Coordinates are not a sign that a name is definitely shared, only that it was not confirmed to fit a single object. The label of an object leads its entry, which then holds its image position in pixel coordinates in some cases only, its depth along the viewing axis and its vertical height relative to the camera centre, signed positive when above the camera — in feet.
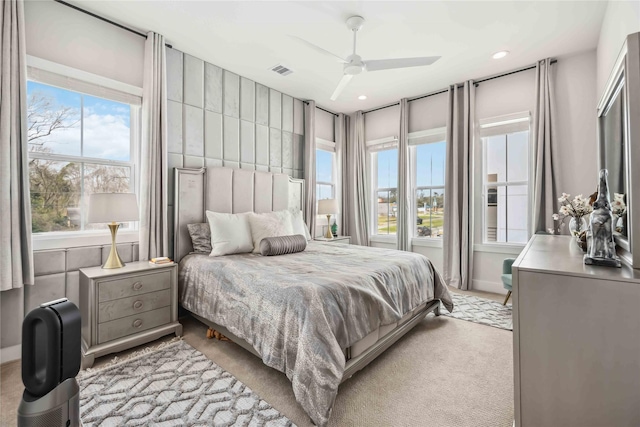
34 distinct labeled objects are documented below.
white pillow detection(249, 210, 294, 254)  10.62 -0.52
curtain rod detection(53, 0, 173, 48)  8.31 +5.92
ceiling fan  8.74 +4.59
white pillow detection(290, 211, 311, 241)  12.32 -0.47
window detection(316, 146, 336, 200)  17.29 +2.33
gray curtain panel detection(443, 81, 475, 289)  13.55 +1.10
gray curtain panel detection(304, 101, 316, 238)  15.44 +2.46
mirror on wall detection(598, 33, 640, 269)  4.11 +1.22
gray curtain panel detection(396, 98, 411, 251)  15.74 +1.70
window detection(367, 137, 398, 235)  17.16 +1.76
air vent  11.99 +5.99
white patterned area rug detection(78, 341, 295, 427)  5.37 -3.78
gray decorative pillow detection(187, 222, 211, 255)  10.26 -0.91
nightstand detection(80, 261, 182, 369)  7.27 -2.54
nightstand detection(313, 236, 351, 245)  14.80 -1.40
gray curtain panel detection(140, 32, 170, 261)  9.45 +1.87
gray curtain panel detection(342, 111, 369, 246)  17.67 +1.73
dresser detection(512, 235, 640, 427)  3.73 -1.81
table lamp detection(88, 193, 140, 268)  7.50 +0.05
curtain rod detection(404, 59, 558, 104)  12.18 +6.11
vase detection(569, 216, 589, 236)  7.28 -0.29
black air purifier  1.84 -0.97
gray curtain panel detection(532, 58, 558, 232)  11.53 +2.48
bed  5.50 -2.07
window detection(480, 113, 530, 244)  12.94 +1.54
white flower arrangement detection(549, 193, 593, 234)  7.12 +0.10
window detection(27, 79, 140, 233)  8.08 +1.85
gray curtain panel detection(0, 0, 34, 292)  6.96 +1.34
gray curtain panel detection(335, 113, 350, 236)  18.12 +3.38
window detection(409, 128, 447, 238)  15.23 +1.77
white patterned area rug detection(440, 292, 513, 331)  9.82 -3.64
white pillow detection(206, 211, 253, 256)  9.87 -0.77
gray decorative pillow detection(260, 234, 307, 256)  9.87 -1.13
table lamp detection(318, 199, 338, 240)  15.39 +0.29
